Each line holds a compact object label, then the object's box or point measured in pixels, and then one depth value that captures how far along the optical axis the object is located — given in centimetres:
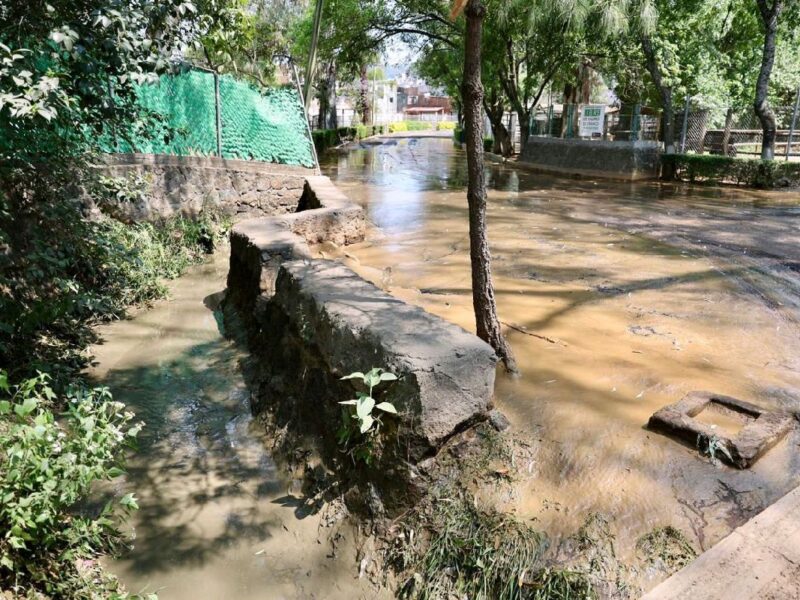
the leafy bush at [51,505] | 244
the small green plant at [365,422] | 283
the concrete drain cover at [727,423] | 292
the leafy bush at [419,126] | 7556
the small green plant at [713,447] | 292
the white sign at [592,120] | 1888
